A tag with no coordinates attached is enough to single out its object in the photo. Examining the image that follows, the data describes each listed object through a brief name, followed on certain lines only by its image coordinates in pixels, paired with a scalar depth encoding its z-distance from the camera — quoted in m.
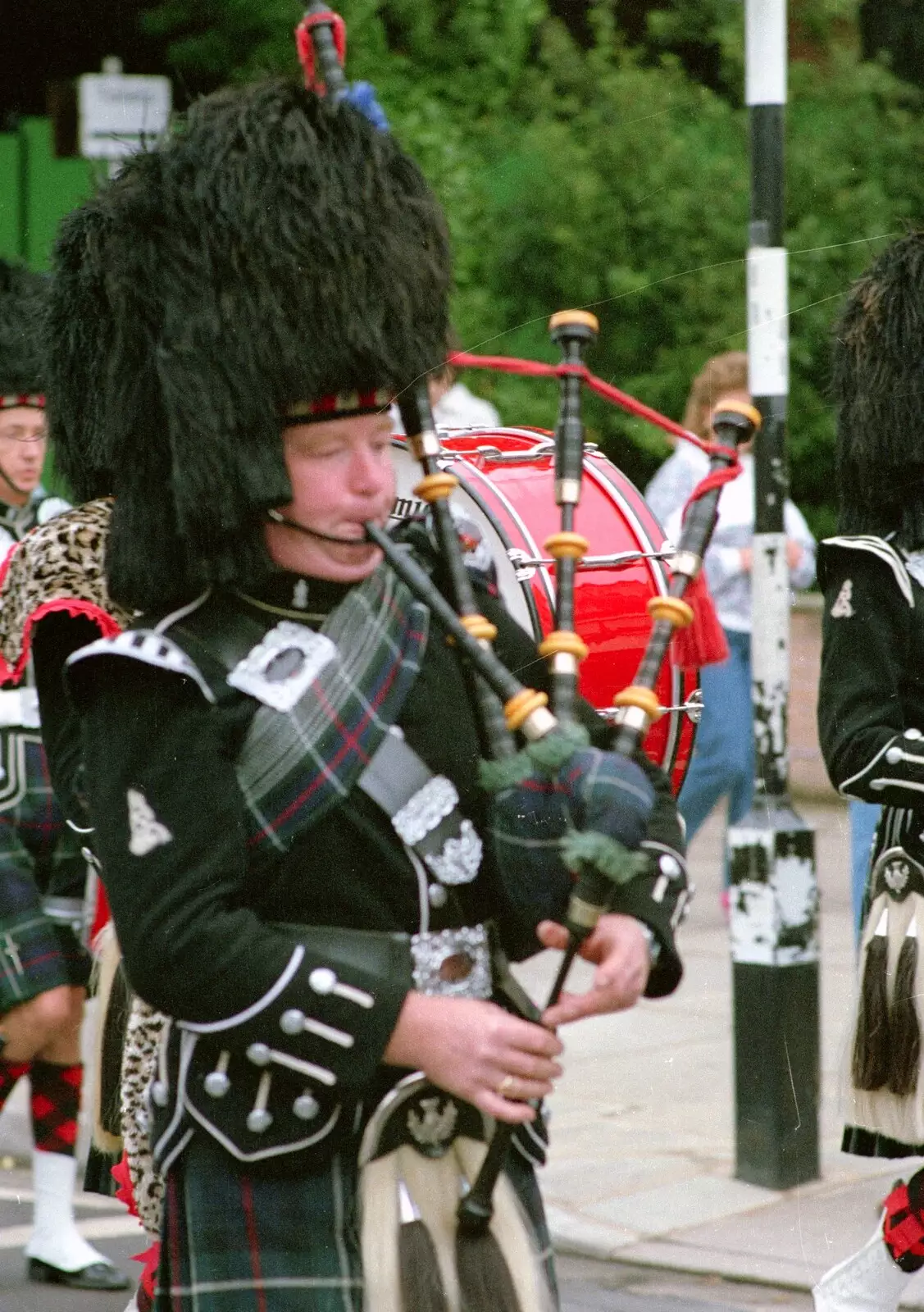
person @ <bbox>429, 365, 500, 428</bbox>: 10.84
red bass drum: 7.35
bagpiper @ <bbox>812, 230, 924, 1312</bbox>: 7.56
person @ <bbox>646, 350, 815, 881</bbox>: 12.71
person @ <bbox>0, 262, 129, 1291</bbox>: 8.67
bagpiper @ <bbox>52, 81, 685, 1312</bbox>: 4.46
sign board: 13.27
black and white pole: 10.03
